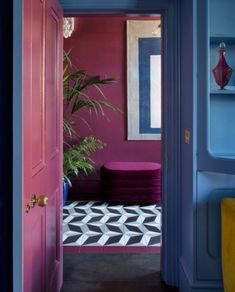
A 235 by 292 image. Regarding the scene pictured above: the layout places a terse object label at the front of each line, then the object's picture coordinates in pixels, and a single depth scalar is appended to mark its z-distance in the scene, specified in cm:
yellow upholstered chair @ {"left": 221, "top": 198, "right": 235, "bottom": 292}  192
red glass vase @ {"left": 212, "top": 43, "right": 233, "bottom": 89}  220
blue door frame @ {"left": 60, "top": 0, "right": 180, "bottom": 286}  252
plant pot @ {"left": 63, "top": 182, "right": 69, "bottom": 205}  474
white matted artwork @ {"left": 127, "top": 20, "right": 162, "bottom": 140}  534
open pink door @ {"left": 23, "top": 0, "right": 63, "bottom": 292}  148
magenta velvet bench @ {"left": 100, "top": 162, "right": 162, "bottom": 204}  491
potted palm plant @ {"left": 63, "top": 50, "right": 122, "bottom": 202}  440
